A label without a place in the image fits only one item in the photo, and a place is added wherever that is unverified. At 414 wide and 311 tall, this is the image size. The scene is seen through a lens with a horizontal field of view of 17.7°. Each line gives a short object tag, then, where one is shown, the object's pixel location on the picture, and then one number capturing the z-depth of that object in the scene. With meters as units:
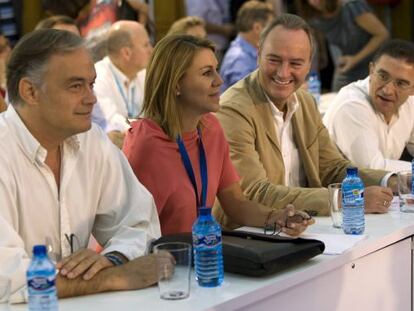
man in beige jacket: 5.06
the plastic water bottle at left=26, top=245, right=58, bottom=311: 3.03
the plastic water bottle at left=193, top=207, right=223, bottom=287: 3.53
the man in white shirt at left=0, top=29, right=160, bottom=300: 3.59
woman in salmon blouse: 4.53
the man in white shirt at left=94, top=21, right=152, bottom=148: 8.47
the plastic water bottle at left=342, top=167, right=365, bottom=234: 4.33
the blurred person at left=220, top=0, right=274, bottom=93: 10.55
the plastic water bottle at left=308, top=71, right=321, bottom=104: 9.37
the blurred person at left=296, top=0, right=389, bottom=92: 11.07
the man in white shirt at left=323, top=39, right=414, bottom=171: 6.03
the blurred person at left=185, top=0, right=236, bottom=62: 11.57
